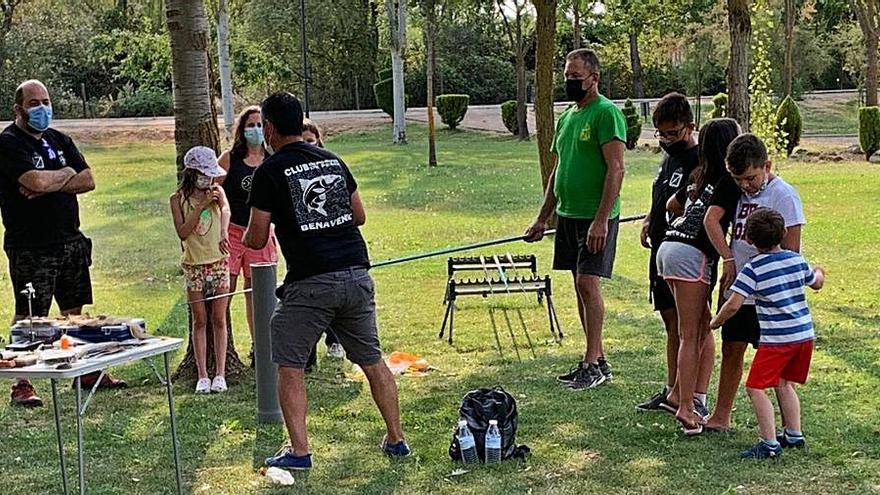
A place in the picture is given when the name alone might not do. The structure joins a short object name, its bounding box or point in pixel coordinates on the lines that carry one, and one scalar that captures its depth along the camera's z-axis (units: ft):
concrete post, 19.16
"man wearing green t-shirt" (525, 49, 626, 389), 20.22
